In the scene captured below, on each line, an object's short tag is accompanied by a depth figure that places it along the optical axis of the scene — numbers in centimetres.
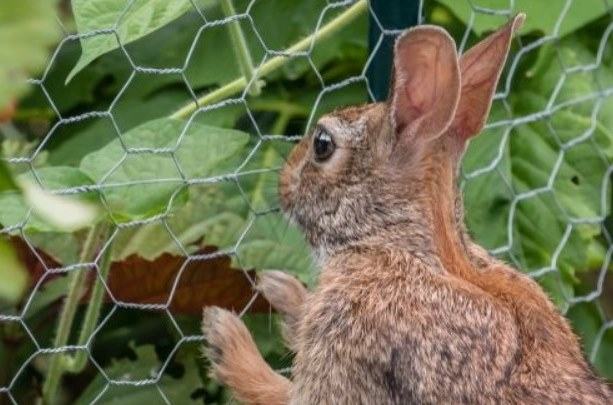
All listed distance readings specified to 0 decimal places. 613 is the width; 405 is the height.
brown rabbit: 233
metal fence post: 252
